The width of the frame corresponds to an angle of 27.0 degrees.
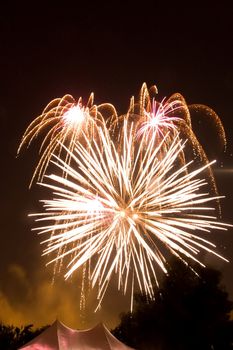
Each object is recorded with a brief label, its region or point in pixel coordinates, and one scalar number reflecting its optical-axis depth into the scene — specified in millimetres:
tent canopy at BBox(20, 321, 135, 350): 16859
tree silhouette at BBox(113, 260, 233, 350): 32625
